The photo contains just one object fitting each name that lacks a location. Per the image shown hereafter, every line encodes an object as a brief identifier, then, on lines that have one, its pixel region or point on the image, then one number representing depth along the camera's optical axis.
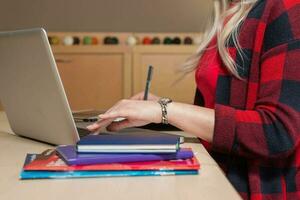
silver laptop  0.81
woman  0.82
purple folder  0.71
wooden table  0.62
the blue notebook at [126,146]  0.73
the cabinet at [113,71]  2.82
